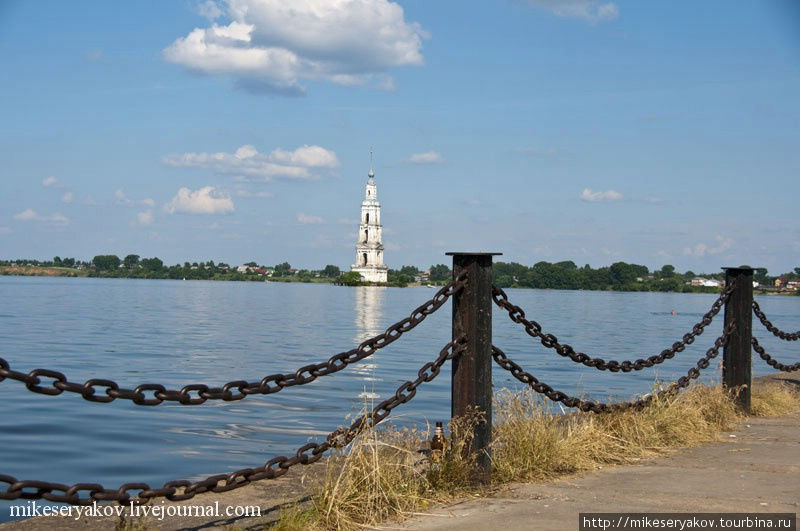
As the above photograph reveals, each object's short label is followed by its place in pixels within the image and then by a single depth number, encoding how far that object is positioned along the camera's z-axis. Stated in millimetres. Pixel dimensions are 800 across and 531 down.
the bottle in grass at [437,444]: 5816
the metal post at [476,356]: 5891
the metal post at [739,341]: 9398
